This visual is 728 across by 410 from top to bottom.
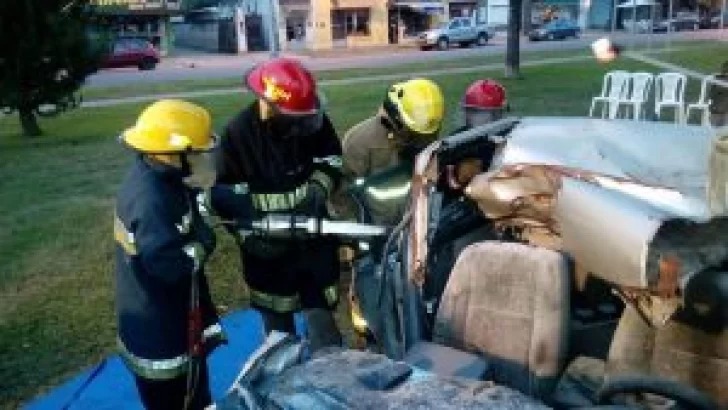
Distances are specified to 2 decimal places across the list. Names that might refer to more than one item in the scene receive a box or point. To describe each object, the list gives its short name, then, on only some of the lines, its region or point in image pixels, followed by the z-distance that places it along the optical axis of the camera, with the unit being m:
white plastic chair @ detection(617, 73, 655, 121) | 11.98
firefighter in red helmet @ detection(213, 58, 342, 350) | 3.77
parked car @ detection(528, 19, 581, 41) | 35.59
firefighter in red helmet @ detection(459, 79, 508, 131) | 4.85
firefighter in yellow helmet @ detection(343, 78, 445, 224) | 3.89
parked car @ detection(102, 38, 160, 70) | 30.48
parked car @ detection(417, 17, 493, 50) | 34.59
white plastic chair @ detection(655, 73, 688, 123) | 11.82
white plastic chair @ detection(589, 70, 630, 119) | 12.19
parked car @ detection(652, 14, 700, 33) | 30.11
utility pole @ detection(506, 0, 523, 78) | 17.91
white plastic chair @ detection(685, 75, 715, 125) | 10.44
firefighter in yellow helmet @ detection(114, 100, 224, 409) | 3.11
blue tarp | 4.38
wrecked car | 2.28
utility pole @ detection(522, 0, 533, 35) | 38.10
